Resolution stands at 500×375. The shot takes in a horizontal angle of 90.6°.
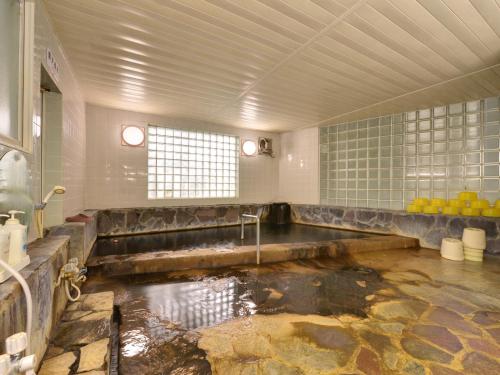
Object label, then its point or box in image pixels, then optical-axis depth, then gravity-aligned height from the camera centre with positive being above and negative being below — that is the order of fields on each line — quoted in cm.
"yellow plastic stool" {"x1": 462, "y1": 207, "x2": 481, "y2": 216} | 456 -42
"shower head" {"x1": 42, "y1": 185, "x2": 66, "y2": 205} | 212 -3
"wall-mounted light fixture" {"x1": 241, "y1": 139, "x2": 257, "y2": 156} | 788 +130
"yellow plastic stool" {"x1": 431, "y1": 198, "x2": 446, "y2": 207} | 502 -28
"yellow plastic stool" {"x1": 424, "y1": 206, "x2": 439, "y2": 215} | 504 -44
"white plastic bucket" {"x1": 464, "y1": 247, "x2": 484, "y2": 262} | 421 -113
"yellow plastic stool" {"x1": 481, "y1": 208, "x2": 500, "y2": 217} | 437 -42
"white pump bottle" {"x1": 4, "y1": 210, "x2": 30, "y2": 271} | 133 -30
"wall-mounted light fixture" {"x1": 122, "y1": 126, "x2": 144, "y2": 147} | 597 +126
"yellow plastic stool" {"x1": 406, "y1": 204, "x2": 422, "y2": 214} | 530 -44
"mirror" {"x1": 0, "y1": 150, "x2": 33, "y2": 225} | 153 +2
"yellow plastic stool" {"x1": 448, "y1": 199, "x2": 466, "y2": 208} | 478 -28
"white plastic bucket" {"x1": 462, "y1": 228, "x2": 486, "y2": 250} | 419 -85
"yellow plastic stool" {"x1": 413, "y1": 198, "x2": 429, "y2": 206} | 531 -29
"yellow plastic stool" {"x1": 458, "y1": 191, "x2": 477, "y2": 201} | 473 -14
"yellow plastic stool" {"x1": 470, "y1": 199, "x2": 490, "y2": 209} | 451 -28
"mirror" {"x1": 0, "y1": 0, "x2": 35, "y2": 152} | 158 +80
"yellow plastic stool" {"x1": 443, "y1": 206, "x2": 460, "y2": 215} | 476 -43
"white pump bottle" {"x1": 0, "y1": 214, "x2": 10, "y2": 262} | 123 -29
